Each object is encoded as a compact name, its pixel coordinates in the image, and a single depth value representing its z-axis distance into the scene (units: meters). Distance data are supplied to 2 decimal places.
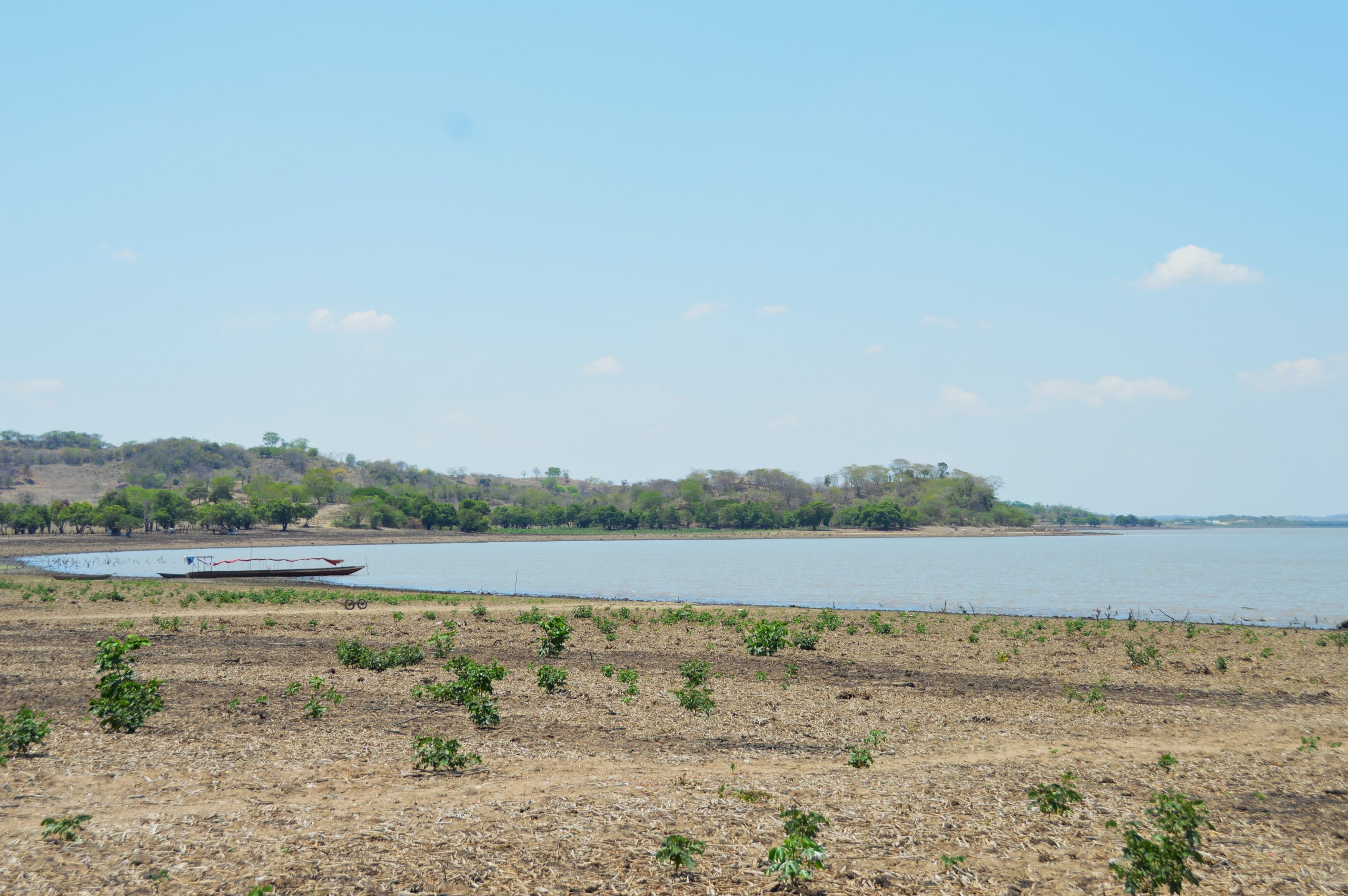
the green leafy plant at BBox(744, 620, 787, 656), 23.52
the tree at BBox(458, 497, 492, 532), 196.12
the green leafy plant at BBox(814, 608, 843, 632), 30.70
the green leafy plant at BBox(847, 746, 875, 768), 11.72
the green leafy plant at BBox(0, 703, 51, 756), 11.34
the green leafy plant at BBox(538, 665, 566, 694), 17.33
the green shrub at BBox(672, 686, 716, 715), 15.30
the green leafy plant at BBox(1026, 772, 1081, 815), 9.45
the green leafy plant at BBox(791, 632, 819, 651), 25.20
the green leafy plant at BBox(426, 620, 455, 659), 23.19
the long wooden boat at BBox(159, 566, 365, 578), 59.62
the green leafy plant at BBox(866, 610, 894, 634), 30.06
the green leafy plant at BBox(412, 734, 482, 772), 11.09
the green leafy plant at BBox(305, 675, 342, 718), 14.10
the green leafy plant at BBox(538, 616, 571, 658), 22.45
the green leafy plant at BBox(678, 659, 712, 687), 17.78
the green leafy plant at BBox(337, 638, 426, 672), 20.27
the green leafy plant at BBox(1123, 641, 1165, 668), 22.36
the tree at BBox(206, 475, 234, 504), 188.00
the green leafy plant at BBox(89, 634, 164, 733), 12.84
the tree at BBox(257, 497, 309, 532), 166.75
